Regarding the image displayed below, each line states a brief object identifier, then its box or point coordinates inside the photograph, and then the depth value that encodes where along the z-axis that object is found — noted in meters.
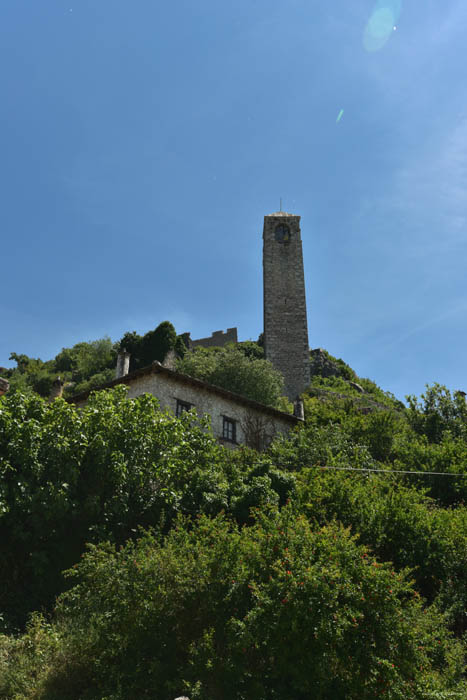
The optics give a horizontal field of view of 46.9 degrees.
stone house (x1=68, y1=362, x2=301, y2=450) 21.75
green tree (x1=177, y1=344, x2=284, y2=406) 32.66
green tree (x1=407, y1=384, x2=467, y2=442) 26.94
